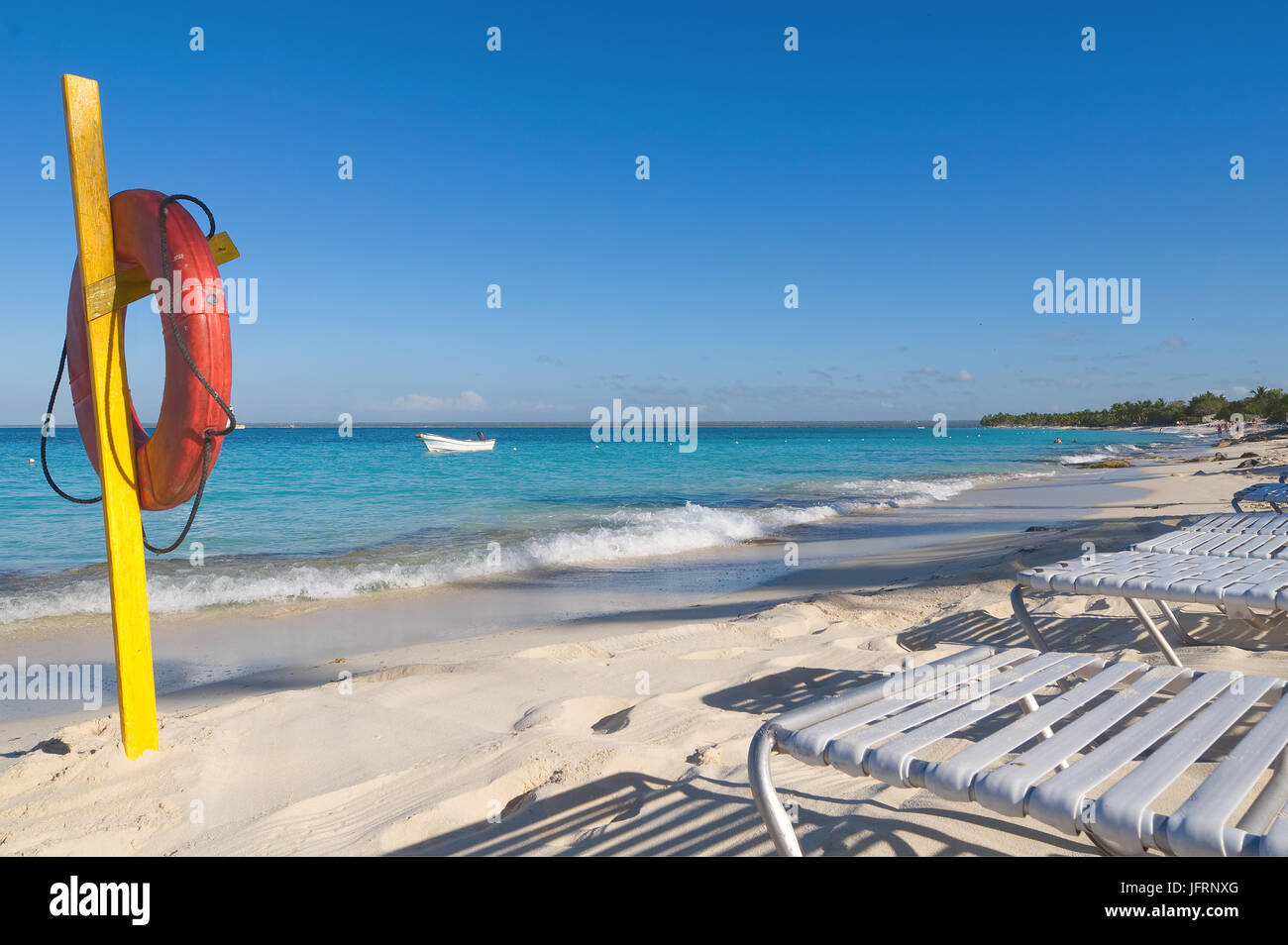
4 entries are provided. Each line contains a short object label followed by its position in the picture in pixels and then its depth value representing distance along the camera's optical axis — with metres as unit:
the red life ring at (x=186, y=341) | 2.82
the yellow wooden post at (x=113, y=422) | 2.92
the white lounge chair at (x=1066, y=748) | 1.32
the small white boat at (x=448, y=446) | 38.56
